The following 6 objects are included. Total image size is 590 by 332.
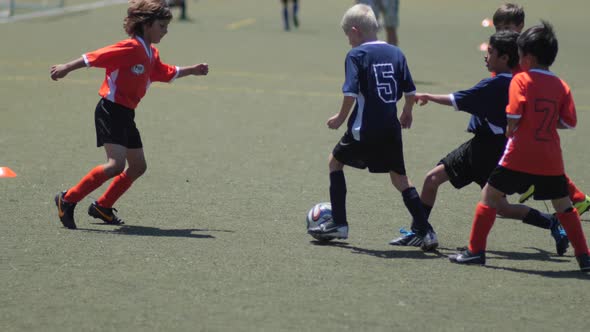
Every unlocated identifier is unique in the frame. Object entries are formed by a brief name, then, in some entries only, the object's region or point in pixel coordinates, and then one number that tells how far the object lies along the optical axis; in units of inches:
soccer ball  592.7
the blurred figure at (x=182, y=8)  2170.3
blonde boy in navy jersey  561.3
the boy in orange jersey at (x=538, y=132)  512.1
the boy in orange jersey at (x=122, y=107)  606.5
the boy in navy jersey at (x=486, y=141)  552.1
